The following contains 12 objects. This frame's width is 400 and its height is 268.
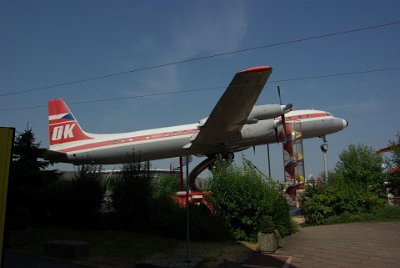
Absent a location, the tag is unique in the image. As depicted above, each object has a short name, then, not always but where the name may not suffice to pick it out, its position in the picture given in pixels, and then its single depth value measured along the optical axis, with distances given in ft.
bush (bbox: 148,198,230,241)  43.73
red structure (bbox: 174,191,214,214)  63.82
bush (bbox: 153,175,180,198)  119.82
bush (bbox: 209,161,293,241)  46.24
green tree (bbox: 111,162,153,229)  48.93
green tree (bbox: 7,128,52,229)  46.24
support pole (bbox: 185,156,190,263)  31.00
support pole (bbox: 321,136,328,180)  98.85
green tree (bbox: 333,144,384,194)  79.51
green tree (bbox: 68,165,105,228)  48.78
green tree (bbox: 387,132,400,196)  79.87
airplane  73.67
